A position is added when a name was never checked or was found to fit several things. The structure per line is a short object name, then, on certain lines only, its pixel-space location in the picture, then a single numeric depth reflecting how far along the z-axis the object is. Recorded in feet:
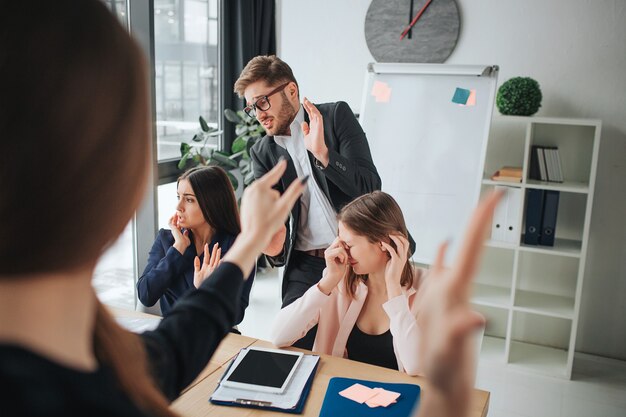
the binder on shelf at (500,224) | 10.19
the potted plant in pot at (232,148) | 11.64
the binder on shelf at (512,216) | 10.04
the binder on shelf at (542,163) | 10.14
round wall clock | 11.03
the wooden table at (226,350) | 5.26
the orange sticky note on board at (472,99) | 10.14
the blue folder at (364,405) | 4.50
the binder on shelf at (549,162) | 10.09
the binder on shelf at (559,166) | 10.06
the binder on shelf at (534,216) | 10.03
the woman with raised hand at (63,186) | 1.28
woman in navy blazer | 7.16
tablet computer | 4.86
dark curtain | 13.00
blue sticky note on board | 10.19
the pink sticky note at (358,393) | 4.71
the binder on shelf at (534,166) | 10.37
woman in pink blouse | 5.92
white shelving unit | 9.81
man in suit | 7.50
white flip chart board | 10.12
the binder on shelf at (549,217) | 9.95
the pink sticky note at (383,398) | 4.63
